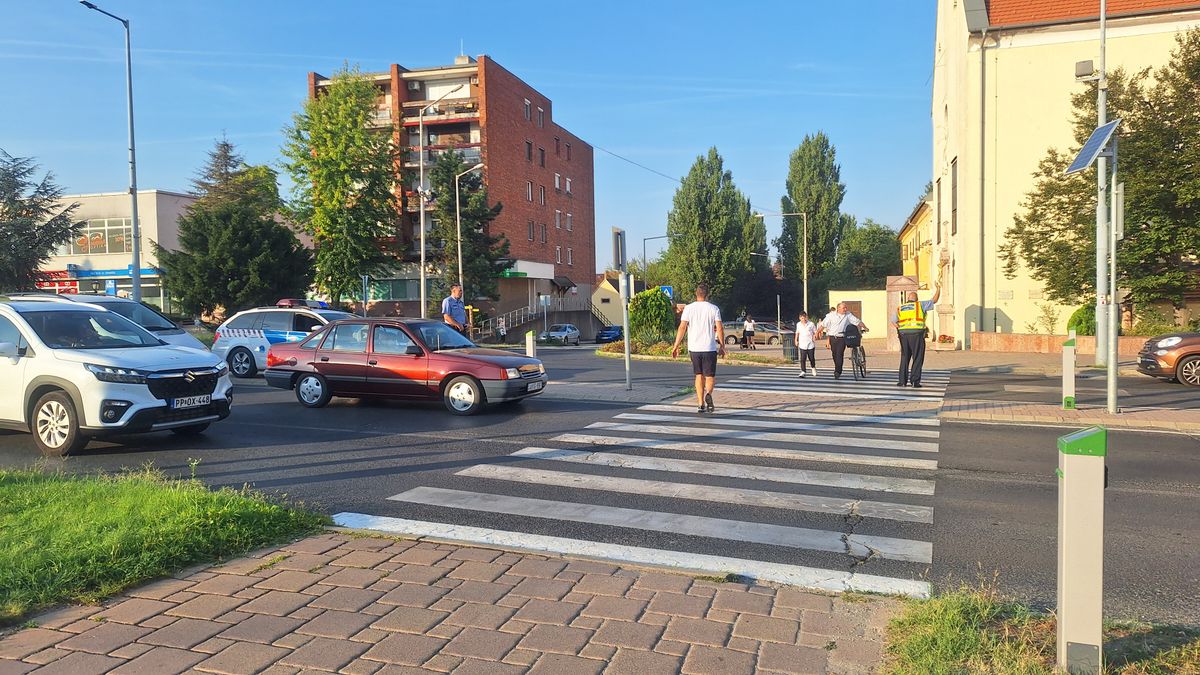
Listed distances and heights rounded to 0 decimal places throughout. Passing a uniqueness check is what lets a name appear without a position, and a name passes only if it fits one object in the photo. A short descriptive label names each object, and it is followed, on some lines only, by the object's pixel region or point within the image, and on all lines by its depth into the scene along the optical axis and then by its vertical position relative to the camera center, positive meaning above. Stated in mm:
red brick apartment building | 54781 +12223
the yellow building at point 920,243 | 43688 +4392
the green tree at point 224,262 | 43156 +3164
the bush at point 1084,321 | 25188 -333
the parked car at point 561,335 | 49969 -1227
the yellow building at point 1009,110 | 26953 +7092
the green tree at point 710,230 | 62406 +6648
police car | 17359 -298
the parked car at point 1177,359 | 15258 -952
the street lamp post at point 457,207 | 45641 +6500
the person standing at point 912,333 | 14905 -391
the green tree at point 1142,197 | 22672 +3346
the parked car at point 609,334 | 49750 -1207
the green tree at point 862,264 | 65938 +4179
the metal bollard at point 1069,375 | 11594 -937
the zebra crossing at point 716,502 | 5078 -1521
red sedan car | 11391 -731
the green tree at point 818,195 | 66125 +9858
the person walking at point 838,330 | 17781 -375
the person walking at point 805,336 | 18281 -531
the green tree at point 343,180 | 50188 +8901
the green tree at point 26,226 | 41781 +5158
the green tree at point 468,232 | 48844 +5259
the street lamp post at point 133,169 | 23875 +4578
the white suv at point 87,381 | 8255 -649
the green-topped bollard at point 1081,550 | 3084 -941
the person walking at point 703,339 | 11430 -350
